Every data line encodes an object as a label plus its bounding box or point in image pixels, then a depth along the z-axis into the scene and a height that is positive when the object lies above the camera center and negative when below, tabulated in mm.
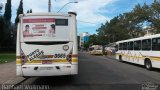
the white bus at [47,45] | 5230 +61
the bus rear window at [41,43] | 5333 +145
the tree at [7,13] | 30588 +8426
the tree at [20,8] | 32187 +10141
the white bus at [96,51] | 26664 -1077
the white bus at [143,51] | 8507 -399
